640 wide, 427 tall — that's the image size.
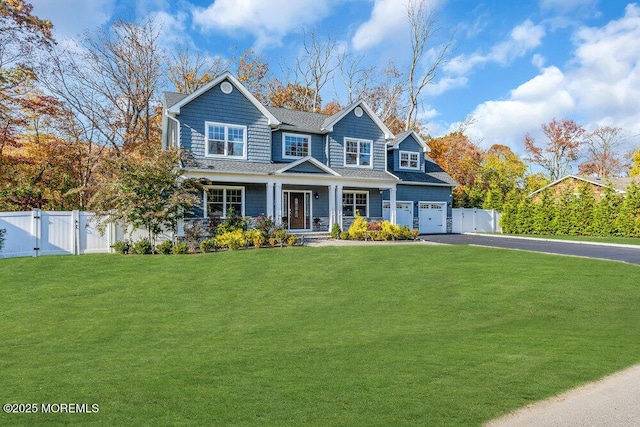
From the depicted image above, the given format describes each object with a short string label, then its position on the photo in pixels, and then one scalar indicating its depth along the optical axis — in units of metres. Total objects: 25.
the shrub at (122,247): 15.66
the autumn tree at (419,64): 38.22
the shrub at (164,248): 15.46
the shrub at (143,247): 15.37
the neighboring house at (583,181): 31.09
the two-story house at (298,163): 19.77
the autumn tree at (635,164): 46.09
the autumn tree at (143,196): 15.44
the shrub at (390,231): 20.08
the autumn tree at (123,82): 27.61
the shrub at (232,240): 16.17
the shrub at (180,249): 15.37
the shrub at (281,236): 17.28
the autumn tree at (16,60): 20.12
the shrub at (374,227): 20.53
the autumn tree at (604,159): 51.10
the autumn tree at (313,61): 41.47
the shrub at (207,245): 15.84
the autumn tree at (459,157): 37.96
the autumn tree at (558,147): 46.75
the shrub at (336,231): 20.47
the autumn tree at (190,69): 32.94
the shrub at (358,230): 19.97
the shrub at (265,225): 17.87
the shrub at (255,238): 16.78
